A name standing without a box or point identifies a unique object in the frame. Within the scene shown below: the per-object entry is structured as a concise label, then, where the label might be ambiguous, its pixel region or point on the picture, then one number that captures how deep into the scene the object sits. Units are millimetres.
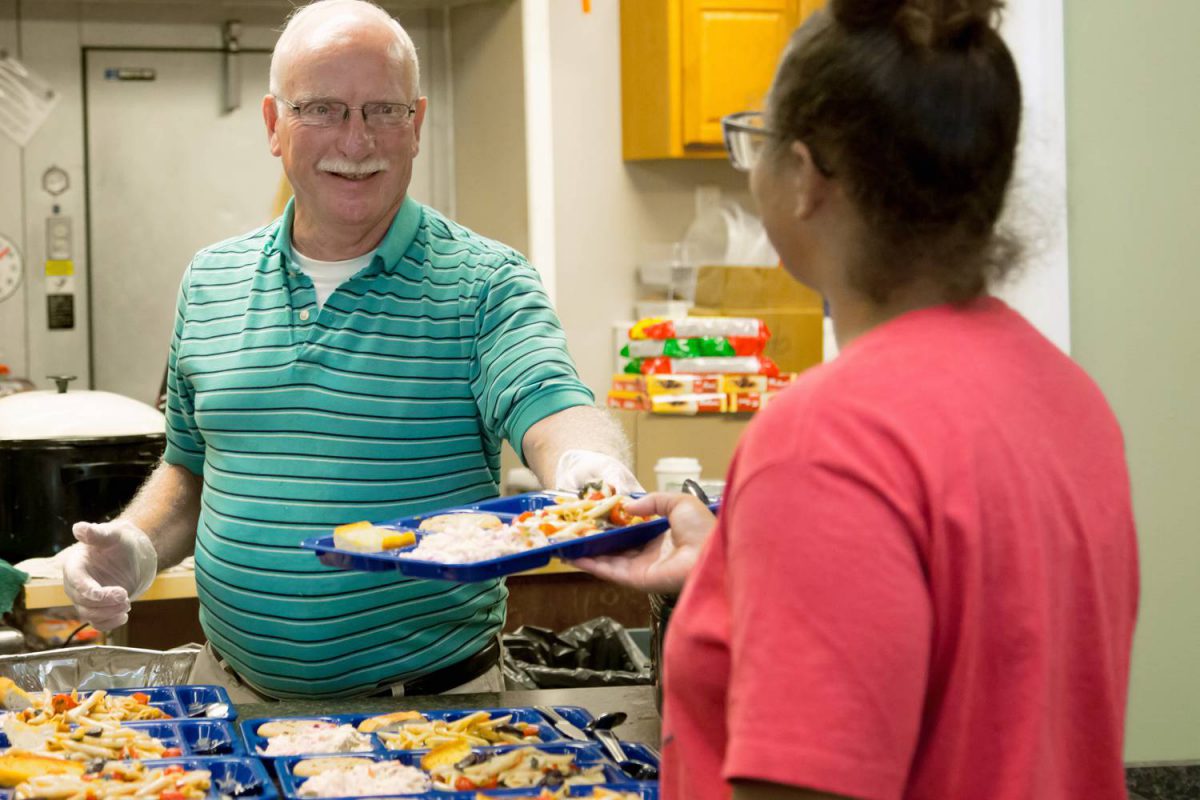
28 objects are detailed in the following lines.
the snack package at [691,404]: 4145
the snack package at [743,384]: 4188
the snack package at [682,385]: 4160
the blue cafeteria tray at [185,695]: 1843
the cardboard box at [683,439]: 4180
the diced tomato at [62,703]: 1775
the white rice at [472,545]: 1558
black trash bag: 2934
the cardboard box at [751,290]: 4797
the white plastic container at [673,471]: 3893
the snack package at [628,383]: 4238
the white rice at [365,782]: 1481
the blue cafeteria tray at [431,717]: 1651
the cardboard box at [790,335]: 4742
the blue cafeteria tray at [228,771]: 1510
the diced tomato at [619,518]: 1604
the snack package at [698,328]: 4215
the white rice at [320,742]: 1618
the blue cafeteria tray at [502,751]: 1496
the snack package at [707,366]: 4211
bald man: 2074
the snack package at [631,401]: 4203
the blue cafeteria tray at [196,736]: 1640
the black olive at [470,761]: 1545
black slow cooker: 2914
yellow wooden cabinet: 4625
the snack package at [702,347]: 4211
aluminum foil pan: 2025
